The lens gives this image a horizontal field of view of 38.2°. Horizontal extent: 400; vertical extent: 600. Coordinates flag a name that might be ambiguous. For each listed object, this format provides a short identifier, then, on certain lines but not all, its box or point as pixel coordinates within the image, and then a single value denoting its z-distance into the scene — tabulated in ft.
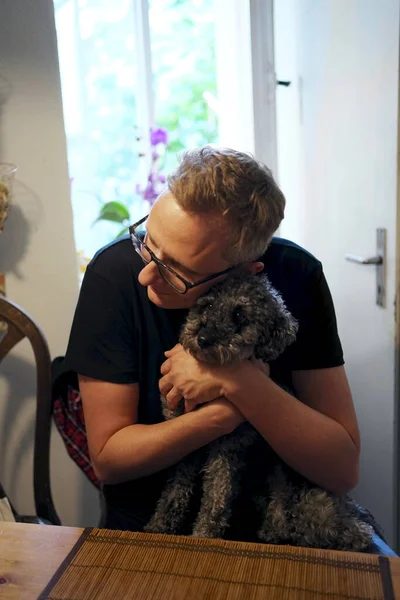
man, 3.23
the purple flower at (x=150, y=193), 7.08
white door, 5.04
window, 6.99
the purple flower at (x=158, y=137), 7.12
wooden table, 2.38
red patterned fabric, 4.67
